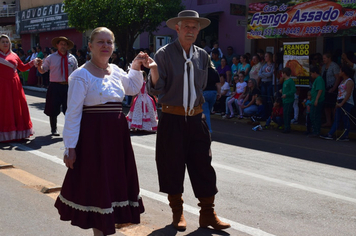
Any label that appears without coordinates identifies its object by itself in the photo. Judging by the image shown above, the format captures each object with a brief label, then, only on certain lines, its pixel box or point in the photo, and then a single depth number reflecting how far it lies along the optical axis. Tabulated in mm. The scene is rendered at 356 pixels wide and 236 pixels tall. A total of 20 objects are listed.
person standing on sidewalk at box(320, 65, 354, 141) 11227
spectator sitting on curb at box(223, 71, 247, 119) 14656
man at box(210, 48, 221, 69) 16375
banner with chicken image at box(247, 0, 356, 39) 12594
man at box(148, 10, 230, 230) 4867
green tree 18453
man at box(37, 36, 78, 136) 10188
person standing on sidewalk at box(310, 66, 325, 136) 11781
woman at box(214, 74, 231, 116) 15266
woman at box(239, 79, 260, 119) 14172
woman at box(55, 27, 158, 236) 4090
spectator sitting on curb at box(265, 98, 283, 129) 13009
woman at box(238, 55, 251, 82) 15195
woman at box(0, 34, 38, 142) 9398
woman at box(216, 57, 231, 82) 15987
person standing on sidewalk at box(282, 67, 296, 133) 12414
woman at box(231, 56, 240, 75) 15891
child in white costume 11362
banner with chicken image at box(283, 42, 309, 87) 13477
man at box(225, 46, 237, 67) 17408
